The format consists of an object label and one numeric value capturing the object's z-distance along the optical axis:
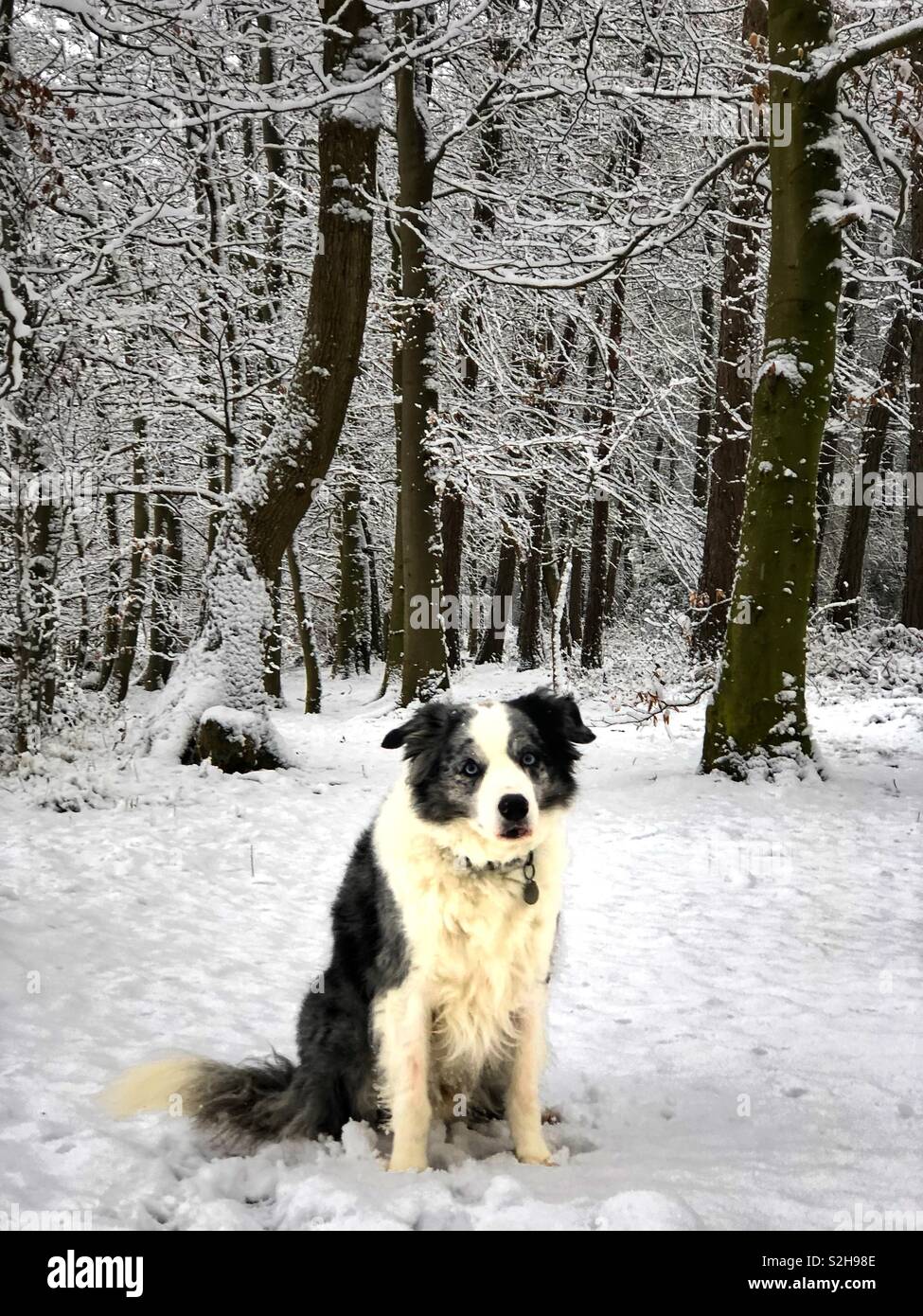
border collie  2.90
